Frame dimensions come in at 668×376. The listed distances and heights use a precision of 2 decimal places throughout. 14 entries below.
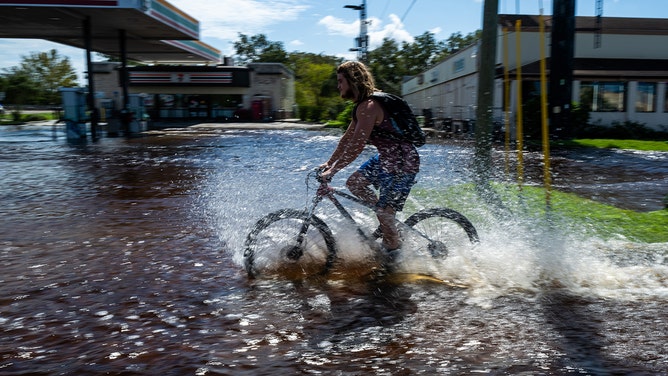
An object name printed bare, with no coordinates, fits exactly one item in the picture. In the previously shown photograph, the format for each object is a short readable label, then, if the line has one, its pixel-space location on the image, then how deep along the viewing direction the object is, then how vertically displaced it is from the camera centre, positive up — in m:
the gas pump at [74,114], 25.88 +0.38
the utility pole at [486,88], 9.46 +0.49
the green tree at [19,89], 79.62 +4.36
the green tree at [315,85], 57.44 +4.50
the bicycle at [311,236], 5.46 -1.03
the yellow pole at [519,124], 7.98 -0.05
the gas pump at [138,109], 33.38 +0.75
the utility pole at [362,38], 43.25 +5.79
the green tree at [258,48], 96.31 +11.29
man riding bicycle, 5.19 -0.30
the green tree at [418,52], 80.50 +8.79
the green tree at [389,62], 78.50 +7.49
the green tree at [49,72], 93.00 +7.75
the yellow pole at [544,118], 7.61 +0.03
